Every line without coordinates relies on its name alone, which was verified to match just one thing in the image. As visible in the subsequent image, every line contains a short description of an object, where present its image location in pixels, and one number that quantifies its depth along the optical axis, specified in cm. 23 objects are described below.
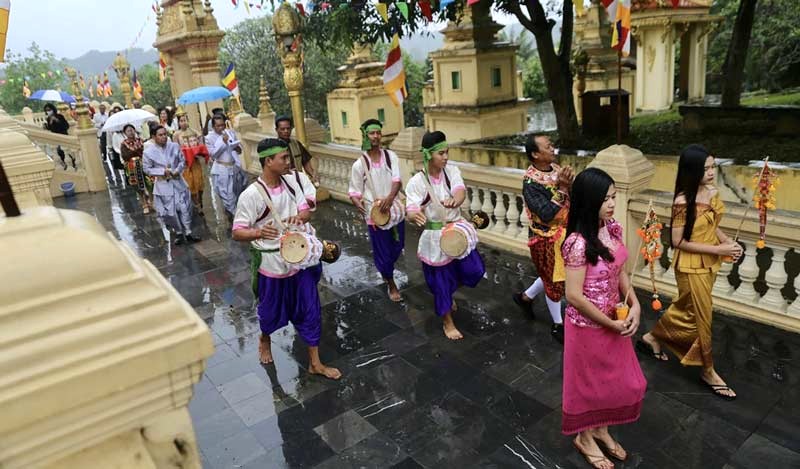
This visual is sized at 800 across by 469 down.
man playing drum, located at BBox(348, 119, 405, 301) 592
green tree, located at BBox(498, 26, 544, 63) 3855
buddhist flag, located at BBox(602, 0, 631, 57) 551
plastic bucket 1288
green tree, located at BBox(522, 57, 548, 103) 2927
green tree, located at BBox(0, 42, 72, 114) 4097
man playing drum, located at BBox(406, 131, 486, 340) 502
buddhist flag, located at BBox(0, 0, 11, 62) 253
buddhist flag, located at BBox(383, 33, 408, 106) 757
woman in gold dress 385
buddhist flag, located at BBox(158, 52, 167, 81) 2106
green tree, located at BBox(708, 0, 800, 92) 1800
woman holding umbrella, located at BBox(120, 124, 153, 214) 999
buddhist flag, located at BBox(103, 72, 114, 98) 2675
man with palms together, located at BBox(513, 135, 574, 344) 450
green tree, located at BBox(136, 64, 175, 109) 4428
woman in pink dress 310
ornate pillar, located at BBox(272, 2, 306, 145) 934
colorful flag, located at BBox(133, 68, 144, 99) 2214
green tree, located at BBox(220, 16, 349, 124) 3278
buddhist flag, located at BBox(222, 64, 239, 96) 1381
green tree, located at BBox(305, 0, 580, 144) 936
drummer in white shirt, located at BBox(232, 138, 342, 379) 446
